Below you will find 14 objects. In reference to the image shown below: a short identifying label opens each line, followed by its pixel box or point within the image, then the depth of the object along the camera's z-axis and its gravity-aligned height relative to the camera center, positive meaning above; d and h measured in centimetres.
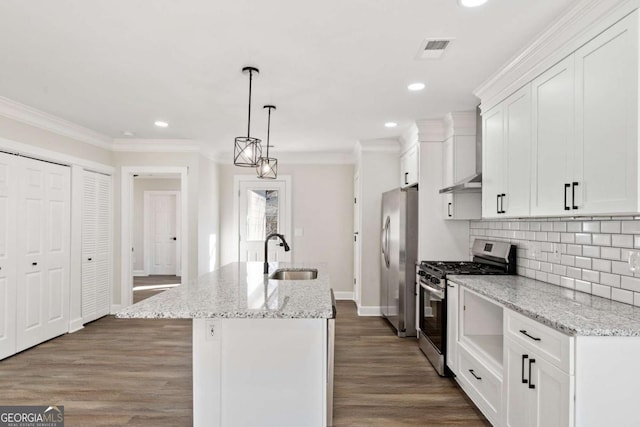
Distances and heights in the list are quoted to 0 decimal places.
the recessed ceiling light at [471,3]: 190 +109
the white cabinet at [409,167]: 446 +61
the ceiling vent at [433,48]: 235 +109
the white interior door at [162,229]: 888 -37
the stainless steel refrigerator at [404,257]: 426 -49
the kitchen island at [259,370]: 191 -80
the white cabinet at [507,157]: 253 +44
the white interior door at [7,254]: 353 -40
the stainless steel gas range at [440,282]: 315 -61
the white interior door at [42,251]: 377 -41
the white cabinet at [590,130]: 164 +45
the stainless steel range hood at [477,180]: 325 +31
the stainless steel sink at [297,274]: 329 -53
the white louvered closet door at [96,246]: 473 -43
